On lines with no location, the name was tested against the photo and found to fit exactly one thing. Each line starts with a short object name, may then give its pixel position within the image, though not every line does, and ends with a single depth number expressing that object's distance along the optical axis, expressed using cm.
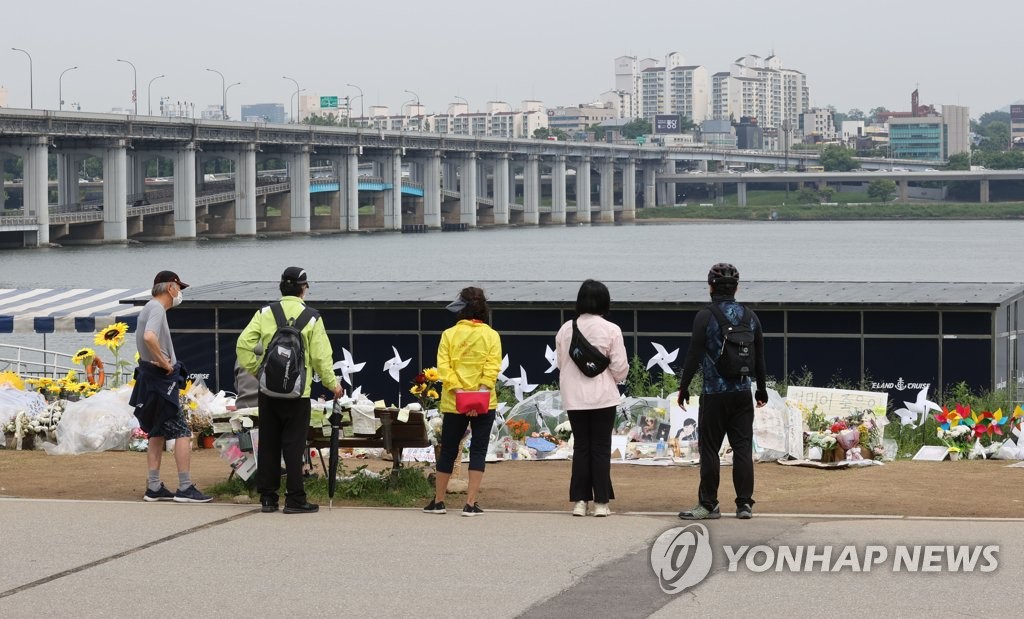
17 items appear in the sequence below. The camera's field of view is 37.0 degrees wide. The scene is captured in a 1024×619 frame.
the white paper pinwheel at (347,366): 2166
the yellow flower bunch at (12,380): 1788
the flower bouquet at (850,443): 1359
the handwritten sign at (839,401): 1549
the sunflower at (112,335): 1767
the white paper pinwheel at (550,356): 2111
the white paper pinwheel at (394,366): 2119
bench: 1210
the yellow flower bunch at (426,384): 1322
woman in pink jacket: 1079
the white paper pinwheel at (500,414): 1567
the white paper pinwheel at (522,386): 2022
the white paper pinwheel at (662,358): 2056
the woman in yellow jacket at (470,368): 1101
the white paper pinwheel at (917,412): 1733
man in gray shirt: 1157
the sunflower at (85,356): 1878
